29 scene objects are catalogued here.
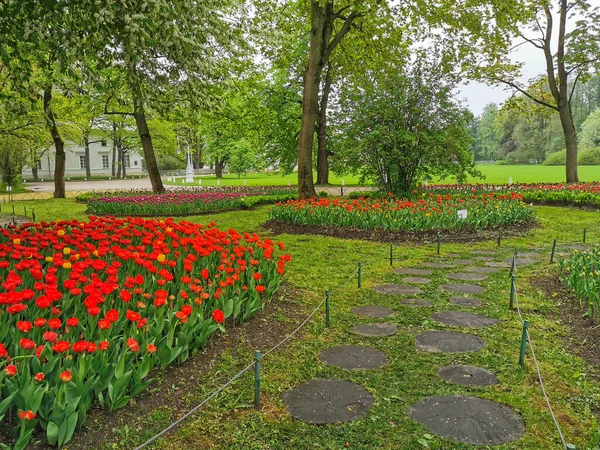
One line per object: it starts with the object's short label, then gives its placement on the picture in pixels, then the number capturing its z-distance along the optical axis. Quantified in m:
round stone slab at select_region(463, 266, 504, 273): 6.86
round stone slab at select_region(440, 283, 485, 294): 5.79
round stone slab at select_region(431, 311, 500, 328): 4.60
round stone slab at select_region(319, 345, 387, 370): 3.72
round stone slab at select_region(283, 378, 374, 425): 2.94
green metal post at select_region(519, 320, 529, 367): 3.50
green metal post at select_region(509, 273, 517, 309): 4.90
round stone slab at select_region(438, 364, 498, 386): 3.38
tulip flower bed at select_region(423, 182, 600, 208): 15.36
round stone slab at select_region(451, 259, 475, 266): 7.49
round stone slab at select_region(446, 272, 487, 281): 6.41
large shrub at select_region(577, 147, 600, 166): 57.81
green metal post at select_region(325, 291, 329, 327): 4.52
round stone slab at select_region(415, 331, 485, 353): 3.99
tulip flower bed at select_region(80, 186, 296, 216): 15.84
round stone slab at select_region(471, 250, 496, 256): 8.21
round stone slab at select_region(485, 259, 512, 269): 7.18
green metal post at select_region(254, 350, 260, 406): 3.00
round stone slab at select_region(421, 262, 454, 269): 7.23
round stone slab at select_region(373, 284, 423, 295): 5.84
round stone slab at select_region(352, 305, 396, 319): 4.97
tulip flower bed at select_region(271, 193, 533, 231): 9.92
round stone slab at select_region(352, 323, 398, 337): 4.42
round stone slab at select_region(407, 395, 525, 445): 2.69
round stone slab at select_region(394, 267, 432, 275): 6.89
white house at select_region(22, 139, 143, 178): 59.99
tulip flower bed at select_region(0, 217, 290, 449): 2.44
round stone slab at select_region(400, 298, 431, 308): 5.25
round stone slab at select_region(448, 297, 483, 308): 5.21
